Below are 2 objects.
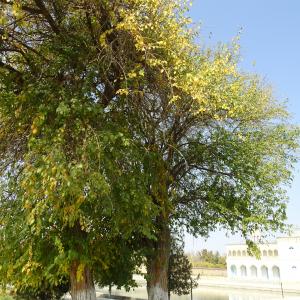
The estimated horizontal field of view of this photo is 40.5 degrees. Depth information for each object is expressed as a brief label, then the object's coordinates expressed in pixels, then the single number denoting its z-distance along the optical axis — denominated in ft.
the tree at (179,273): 71.15
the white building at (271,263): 149.59
